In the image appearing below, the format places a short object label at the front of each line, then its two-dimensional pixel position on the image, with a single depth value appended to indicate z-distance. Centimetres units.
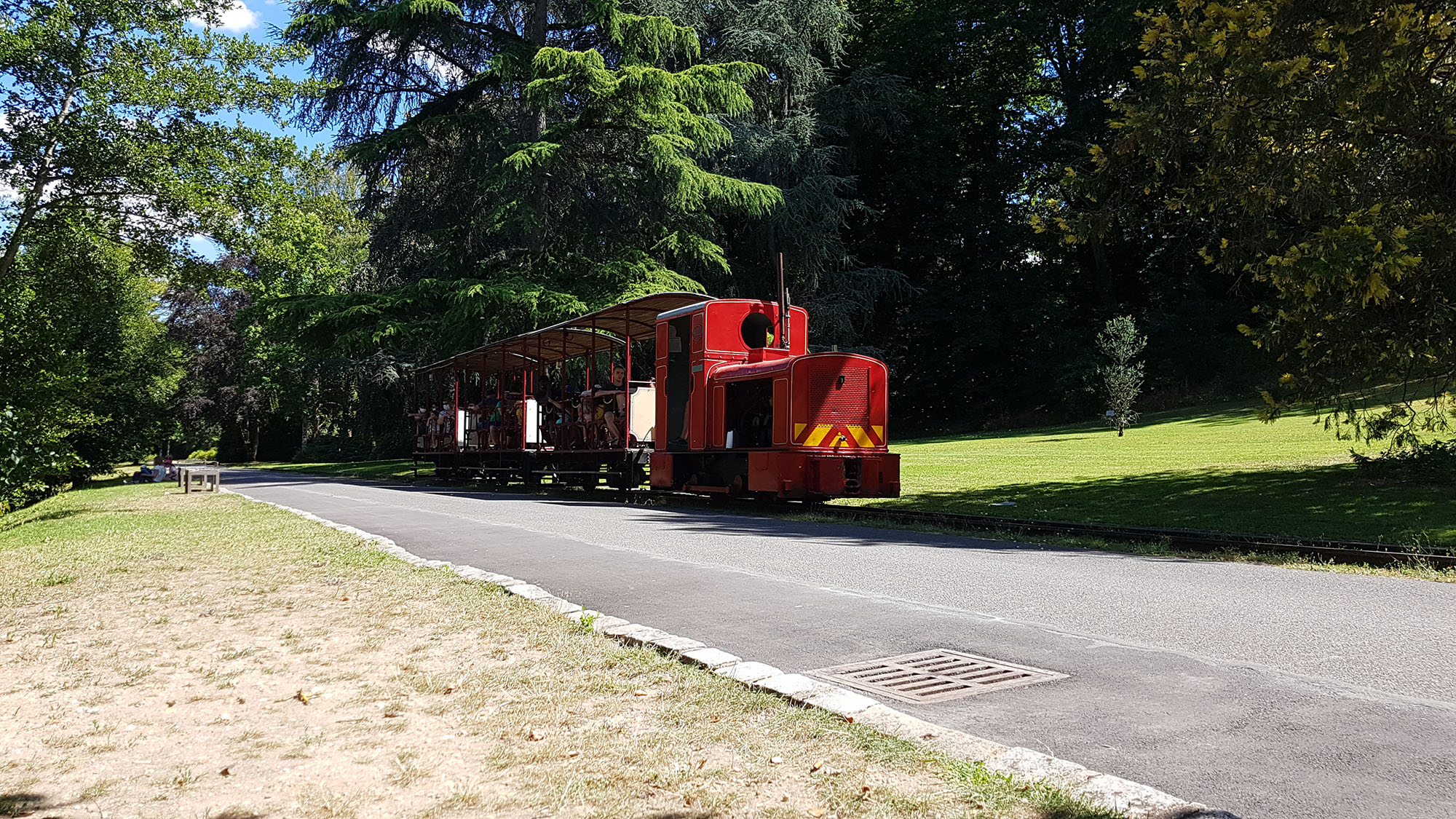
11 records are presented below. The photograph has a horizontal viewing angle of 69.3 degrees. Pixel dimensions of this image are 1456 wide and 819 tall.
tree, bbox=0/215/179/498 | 1812
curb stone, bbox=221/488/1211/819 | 349
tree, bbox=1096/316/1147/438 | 3114
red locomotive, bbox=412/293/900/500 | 1630
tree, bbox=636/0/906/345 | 3678
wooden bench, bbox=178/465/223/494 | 2512
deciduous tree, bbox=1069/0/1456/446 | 1004
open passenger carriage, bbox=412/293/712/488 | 2059
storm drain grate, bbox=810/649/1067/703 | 507
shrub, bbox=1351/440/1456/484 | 1469
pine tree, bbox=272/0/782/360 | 2891
